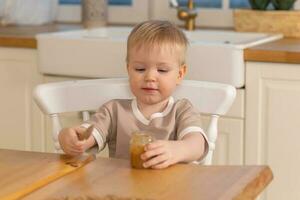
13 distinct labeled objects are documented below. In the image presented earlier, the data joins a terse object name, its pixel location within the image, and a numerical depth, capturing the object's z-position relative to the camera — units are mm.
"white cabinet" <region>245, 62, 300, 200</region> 2324
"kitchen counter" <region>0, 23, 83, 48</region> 2758
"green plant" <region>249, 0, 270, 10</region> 2826
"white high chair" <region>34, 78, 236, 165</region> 1816
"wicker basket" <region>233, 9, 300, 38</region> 2754
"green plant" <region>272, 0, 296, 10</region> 2816
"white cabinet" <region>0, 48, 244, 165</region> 2771
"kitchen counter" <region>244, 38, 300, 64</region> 2277
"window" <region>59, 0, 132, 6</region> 3317
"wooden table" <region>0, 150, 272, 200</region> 1227
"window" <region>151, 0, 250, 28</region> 3115
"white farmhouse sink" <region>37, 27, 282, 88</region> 2357
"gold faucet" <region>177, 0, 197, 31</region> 2990
